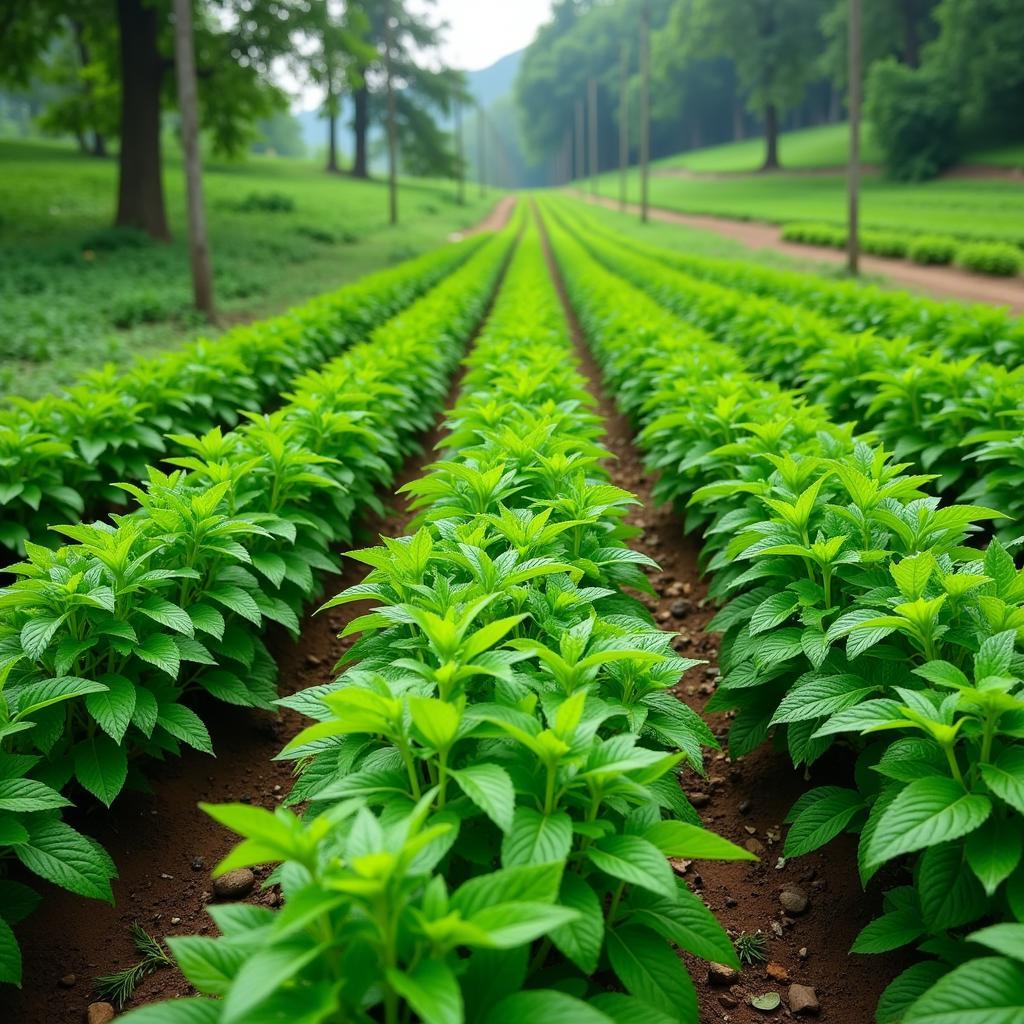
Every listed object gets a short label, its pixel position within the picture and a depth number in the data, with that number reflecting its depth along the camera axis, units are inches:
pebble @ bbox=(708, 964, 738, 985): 102.7
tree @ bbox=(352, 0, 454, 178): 1894.7
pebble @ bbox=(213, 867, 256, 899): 119.9
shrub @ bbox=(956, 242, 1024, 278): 644.1
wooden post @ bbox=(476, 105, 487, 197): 2829.7
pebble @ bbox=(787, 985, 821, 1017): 98.3
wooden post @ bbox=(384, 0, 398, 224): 1165.1
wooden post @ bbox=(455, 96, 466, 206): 1946.4
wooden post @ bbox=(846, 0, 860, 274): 667.4
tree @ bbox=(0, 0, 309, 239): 754.2
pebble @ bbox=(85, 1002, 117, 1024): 98.1
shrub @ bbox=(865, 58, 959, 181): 1519.4
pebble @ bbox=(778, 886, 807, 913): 113.5
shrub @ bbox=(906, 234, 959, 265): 724.0
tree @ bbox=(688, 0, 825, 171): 2004.2
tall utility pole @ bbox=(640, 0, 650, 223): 1358.3
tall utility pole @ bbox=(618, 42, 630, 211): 1721.2
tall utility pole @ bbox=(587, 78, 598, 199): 2246.8
